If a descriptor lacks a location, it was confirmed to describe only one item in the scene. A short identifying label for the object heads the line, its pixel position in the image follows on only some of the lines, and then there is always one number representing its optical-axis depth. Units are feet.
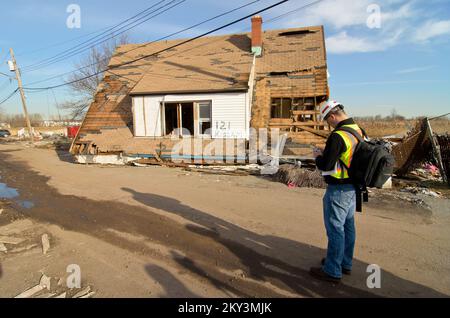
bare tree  103.45
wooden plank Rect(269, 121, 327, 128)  42.14
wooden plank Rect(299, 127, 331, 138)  40.05
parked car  139.64
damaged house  42.88
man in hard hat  10.69
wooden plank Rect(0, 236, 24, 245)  15.70
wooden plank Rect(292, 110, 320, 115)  43.75
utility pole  86.94
